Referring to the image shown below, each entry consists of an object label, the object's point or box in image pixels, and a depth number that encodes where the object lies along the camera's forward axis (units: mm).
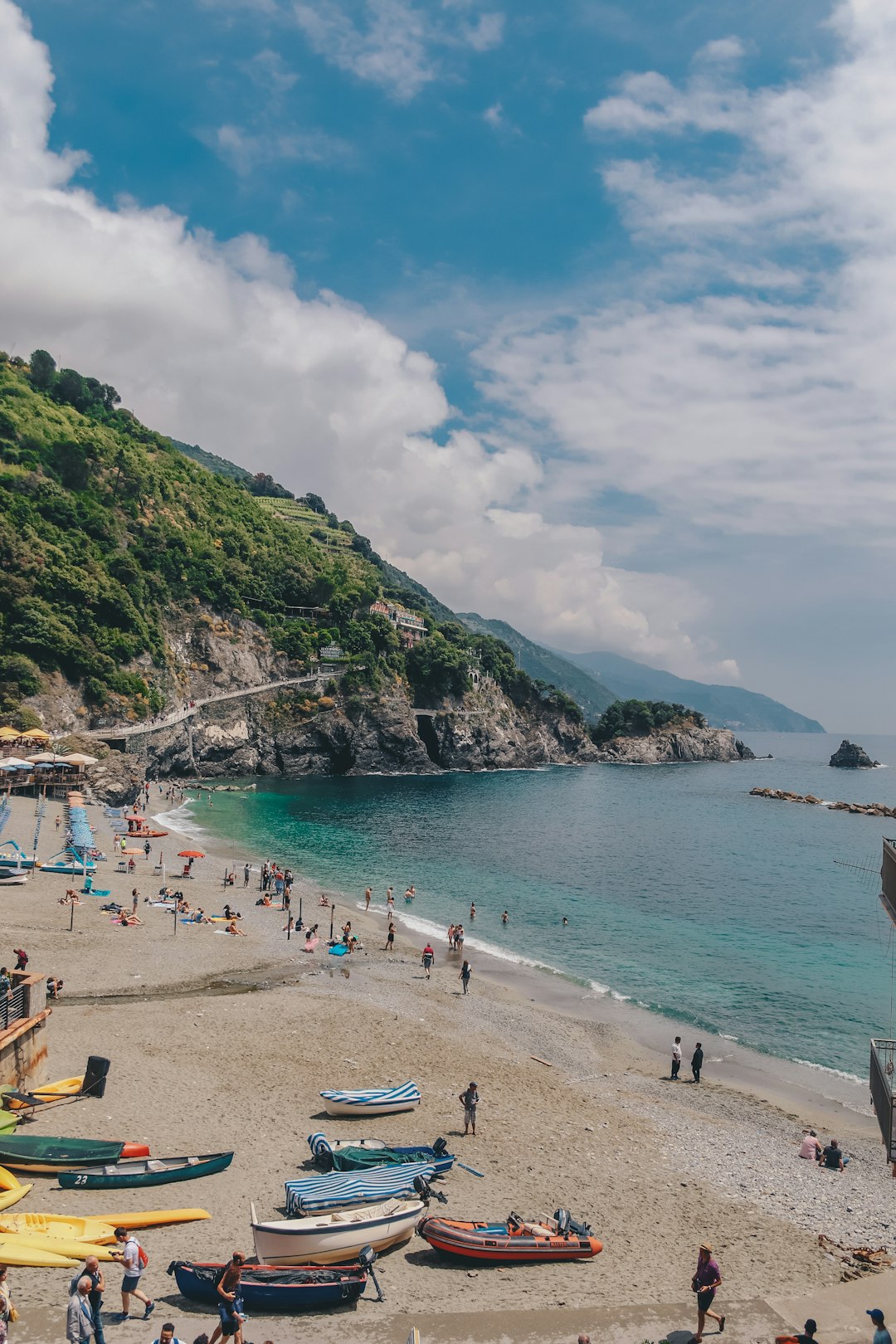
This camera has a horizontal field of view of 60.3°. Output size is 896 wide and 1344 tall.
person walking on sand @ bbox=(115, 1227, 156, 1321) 11258
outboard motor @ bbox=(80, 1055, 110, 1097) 18188
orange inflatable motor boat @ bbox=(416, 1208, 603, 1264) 13805
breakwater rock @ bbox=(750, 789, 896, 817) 106706
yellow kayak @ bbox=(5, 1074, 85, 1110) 17719
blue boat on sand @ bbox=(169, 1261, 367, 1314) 11625
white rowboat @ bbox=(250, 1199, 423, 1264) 12727
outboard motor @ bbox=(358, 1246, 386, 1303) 12724
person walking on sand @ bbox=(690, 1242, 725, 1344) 12211
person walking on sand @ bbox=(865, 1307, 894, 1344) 10773
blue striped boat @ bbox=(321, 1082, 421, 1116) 19344
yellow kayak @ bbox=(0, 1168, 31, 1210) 13395
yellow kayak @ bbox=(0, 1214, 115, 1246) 12461
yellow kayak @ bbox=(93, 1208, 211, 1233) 13352
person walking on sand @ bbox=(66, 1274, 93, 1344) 9859
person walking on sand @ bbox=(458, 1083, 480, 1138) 19344
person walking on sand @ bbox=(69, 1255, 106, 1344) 10133
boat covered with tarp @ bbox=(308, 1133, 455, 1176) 16406
